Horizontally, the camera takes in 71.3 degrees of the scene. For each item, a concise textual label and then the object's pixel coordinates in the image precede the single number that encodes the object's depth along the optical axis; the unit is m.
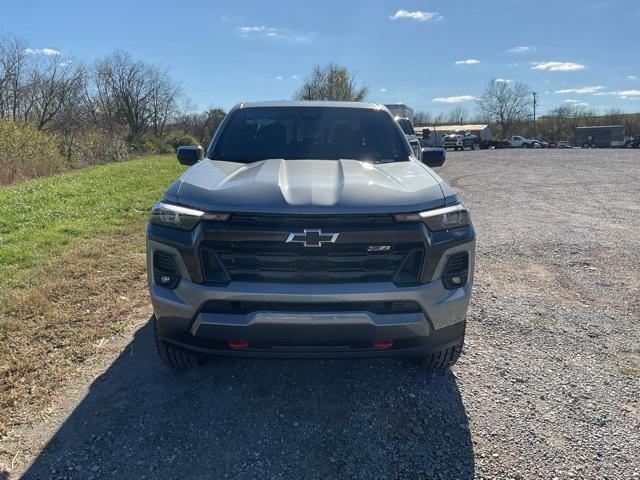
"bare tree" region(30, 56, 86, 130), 34.06
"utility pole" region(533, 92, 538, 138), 81.93
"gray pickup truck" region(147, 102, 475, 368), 2.38
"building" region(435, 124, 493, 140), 73.05
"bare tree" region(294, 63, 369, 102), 49.00
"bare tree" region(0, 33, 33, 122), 32.50
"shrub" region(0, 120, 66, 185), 15.85
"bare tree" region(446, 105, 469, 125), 101.93
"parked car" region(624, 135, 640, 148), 53.22
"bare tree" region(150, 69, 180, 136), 52.44
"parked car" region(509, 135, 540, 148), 60.12
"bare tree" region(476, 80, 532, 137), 86.00
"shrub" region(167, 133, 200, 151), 42.72
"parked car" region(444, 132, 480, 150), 50.75
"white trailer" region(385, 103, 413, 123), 28.38
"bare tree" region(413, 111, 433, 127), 94.94
